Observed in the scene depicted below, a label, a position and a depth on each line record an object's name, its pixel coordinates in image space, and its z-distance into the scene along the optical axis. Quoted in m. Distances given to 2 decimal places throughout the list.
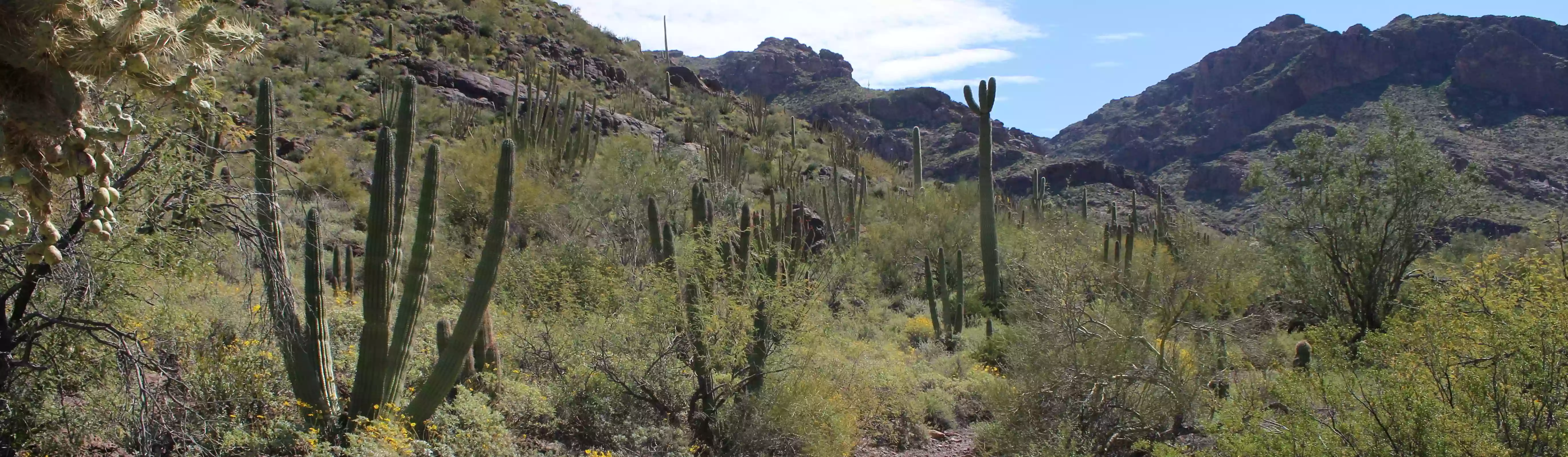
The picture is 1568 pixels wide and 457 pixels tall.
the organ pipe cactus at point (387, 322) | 7.01
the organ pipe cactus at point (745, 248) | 9.98
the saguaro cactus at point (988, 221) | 19.50
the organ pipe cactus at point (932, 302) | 17.25
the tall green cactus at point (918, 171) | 31.44
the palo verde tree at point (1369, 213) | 15.12
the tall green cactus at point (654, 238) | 11.70
